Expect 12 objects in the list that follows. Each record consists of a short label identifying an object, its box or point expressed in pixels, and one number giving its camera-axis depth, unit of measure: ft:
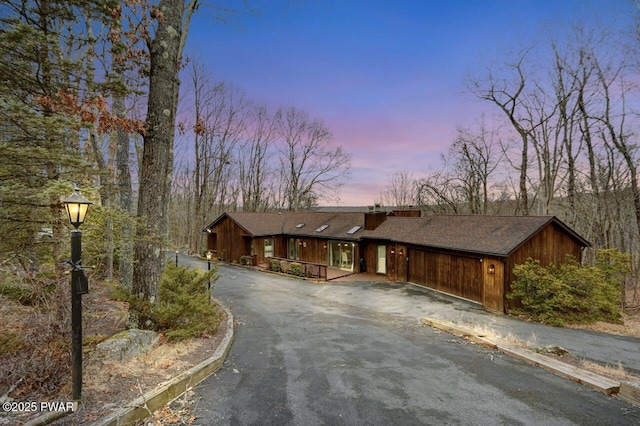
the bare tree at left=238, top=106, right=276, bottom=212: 111.55
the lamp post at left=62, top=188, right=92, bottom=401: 12.37
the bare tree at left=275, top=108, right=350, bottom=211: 112.68
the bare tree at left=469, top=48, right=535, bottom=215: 65.67
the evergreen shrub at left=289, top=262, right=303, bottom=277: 64.85
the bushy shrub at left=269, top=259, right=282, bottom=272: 68.88
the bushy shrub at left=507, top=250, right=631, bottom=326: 38.42
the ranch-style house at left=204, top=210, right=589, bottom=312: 43.11
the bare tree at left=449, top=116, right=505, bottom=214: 82.76
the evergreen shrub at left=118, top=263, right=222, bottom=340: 20.15
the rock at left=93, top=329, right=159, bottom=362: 16.46
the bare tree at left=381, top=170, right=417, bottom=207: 139.44
